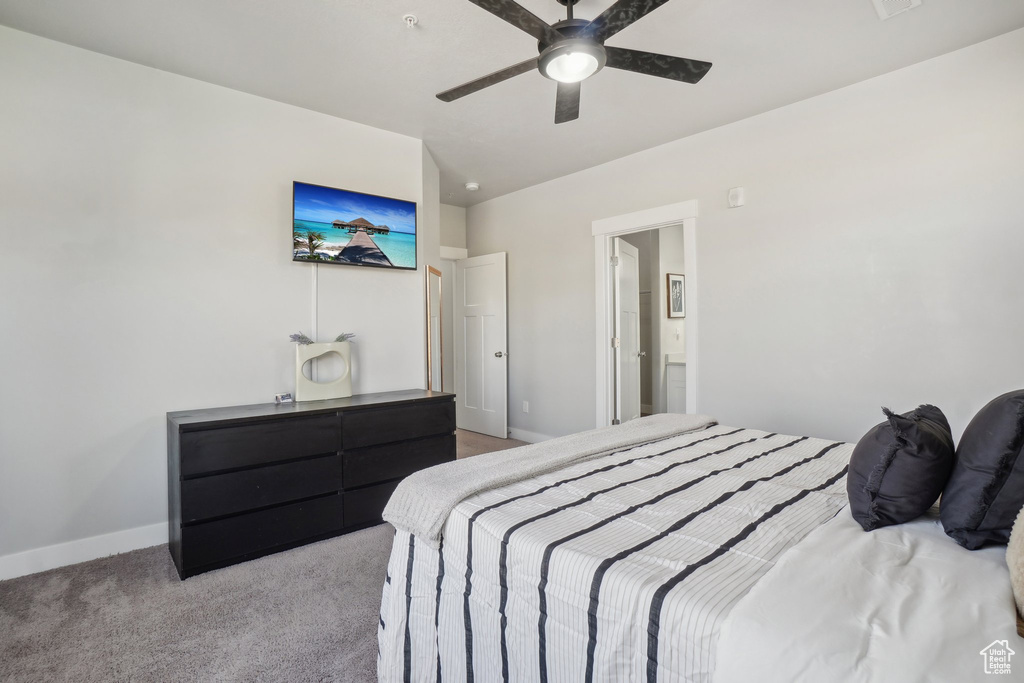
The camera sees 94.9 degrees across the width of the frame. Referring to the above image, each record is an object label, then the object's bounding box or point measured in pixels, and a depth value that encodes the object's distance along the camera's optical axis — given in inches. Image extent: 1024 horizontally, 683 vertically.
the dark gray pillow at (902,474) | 43.1
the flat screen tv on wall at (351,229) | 119.1
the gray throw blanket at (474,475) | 52.9
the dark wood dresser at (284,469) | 88.6
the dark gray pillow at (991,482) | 37.8
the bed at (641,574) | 30.8
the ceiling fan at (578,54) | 61.9
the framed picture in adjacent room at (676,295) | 216.7
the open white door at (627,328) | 163.3
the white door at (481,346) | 193.3
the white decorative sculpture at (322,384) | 114.1
